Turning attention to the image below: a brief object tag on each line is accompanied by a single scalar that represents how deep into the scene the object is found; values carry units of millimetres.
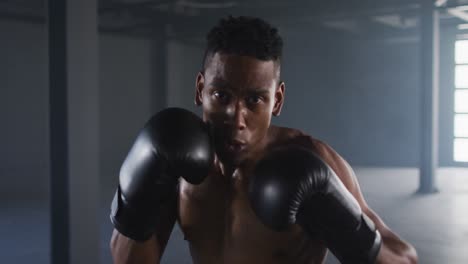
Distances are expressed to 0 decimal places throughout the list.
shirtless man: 1333
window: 11039
